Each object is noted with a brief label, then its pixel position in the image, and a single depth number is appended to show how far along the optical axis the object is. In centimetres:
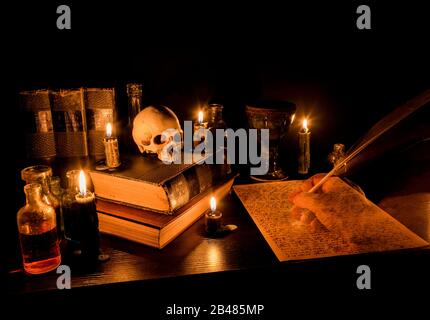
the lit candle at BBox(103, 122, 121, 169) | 114
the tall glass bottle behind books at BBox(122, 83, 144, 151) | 137
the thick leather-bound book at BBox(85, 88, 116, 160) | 131
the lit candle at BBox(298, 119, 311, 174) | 153
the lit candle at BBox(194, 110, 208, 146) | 140
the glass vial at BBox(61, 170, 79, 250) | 102
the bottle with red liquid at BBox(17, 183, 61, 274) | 91
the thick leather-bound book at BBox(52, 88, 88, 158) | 128
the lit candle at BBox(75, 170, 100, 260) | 94
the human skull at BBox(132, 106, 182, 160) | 119
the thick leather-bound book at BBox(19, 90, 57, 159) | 125
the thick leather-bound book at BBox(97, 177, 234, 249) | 100
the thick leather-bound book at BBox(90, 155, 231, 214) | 104
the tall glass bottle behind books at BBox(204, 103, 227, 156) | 145
